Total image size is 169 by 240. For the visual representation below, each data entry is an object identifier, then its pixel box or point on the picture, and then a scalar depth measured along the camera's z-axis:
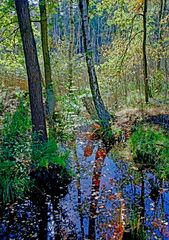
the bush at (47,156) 5.38
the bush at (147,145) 6.07
